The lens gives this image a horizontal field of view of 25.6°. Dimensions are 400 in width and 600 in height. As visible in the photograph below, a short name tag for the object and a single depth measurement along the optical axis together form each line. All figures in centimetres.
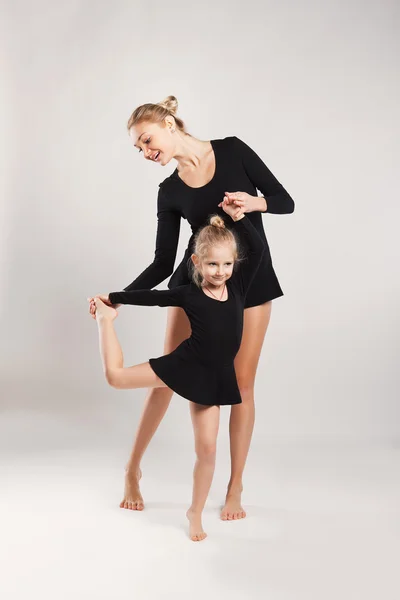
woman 325
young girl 312
